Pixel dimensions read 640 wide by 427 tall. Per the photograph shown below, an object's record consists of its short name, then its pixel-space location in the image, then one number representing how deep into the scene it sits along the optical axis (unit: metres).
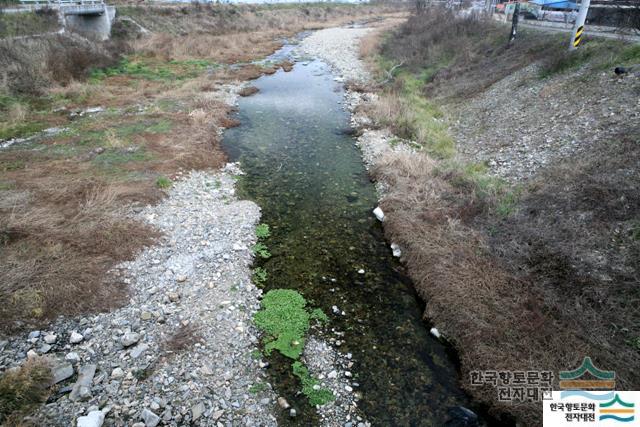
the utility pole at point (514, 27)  22.55
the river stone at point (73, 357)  6.70
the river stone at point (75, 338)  7.03
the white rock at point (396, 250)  10.64
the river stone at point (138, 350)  6.95
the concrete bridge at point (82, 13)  29.08
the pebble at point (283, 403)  6.54
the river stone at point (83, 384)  6.07
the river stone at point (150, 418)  5.84
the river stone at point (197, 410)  6.09
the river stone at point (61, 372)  6.31
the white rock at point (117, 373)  6.52
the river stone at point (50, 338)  6.95
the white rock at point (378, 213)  12.26
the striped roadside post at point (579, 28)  16.80
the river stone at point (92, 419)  5.64
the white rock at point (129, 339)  7.08
